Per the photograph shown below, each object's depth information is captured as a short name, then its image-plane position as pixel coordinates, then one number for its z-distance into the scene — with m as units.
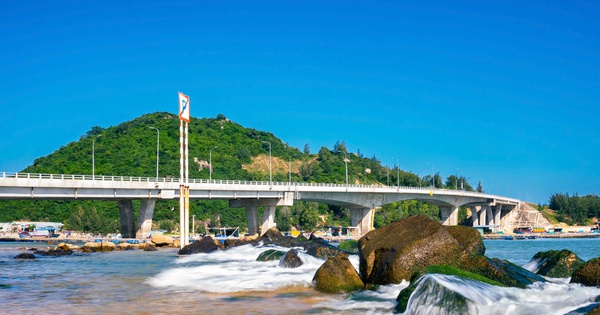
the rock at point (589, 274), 18.72
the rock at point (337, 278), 21.94
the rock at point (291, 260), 30.64
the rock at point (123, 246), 58.03
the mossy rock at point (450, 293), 15.16
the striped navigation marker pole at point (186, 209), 51.78
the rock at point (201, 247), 48.50
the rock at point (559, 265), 24.42
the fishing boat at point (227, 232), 97.31
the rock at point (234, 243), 53.66
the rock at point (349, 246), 47.78
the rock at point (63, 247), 53.09
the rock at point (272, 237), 57.78
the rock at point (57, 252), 50.00
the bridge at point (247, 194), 57.00
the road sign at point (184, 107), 51.75
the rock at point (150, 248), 55.51
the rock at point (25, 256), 44.92
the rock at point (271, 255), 37.06
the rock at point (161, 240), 62.31
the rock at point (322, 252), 34.42
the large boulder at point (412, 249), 21.30
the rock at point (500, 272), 19.38
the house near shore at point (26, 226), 103.62
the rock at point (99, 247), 55.09
